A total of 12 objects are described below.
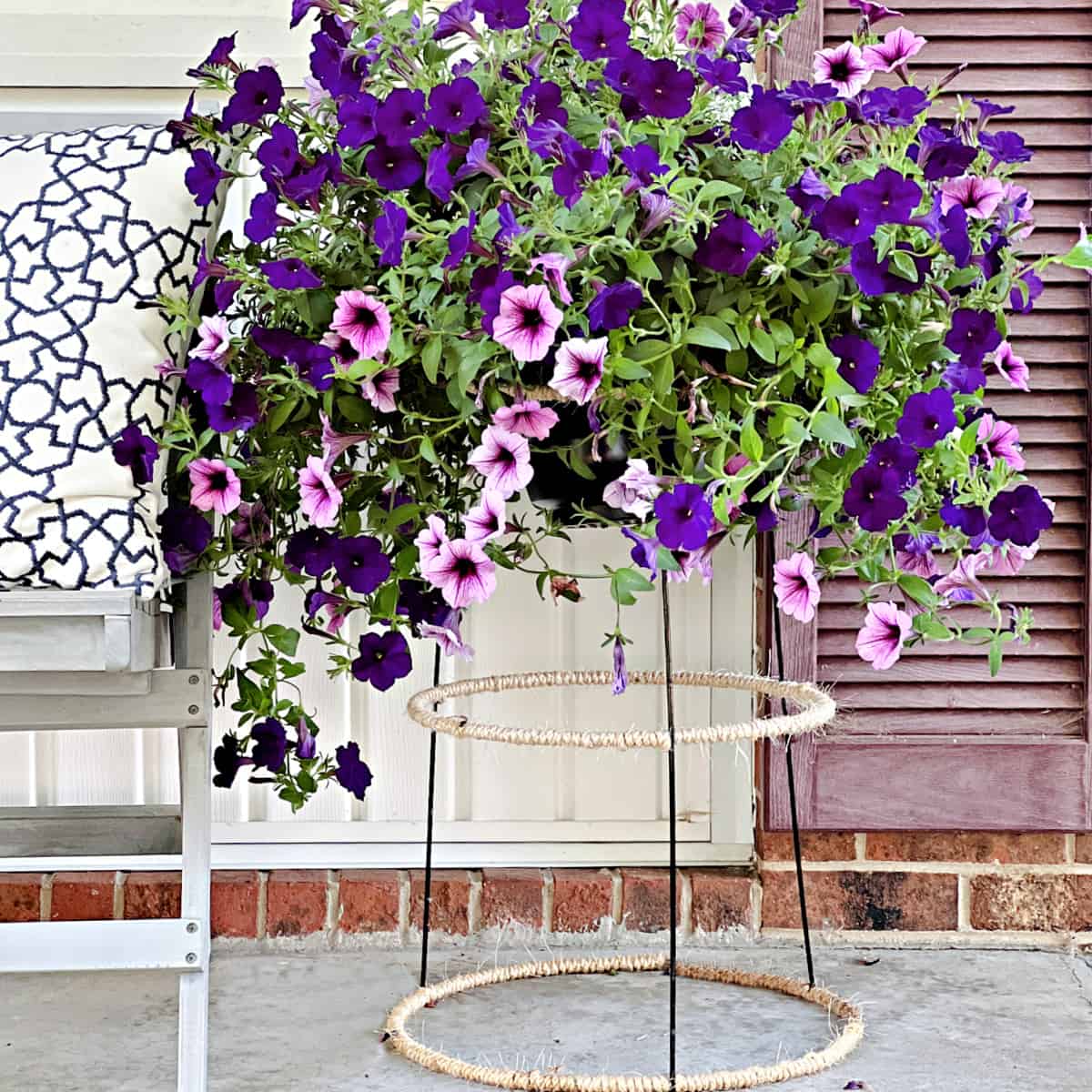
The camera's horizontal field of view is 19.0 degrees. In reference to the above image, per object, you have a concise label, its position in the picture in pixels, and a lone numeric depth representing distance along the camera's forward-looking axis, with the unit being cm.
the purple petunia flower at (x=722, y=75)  283
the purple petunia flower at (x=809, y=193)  278
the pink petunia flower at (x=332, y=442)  286
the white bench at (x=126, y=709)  277
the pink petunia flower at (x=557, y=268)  275
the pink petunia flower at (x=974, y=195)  286
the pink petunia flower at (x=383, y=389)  283
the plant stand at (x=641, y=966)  289
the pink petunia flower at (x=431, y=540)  282
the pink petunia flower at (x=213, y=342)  285
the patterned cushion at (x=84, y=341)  280
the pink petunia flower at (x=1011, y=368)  300
